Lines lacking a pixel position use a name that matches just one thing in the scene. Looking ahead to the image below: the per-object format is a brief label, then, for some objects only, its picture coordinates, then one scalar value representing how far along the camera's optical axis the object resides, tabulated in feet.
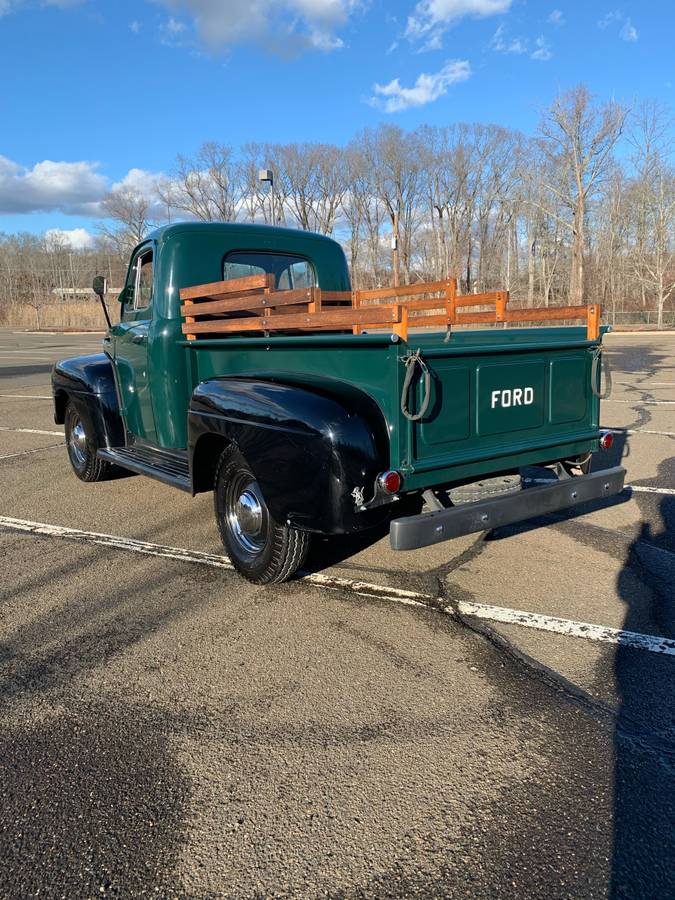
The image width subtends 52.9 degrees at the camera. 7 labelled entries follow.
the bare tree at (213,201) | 193.06
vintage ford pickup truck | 10.86
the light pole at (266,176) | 67.11
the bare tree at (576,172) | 130.31
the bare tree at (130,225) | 194.08
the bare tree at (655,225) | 131.96
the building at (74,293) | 213.25
